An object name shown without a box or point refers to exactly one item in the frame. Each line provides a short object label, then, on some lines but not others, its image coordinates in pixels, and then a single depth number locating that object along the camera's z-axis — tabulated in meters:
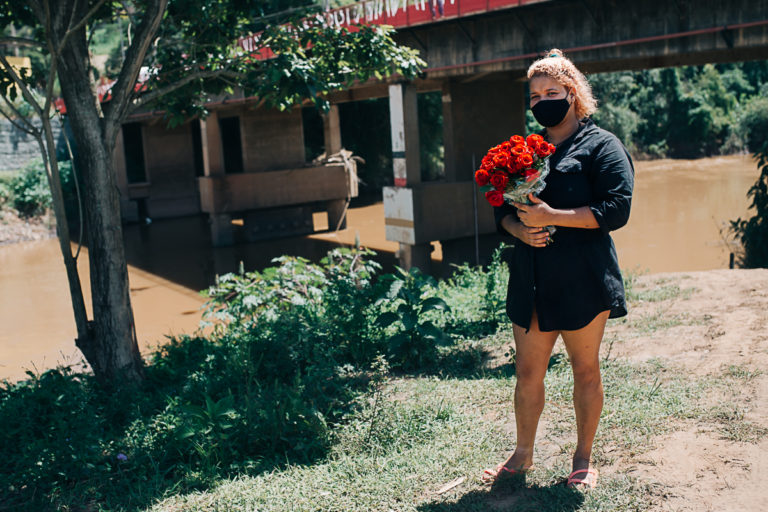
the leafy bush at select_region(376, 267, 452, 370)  5.43
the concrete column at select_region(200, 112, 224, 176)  21.75
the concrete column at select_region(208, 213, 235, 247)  21.45
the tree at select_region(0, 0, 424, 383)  6.16
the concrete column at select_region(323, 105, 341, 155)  22.57
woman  3.01
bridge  9.56
